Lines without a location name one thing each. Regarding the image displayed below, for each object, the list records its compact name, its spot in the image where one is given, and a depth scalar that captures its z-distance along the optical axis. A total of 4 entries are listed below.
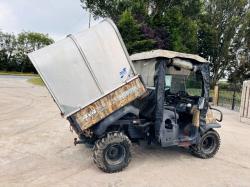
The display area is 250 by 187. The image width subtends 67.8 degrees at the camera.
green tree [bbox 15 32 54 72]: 36.83
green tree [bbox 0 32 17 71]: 36.01
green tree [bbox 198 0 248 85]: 19.96
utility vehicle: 3.33
